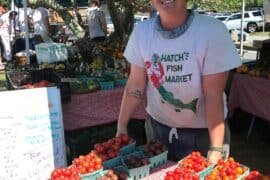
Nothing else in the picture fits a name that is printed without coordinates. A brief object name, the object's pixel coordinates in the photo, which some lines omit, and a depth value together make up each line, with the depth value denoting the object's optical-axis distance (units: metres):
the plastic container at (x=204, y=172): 1.81
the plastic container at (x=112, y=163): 1.98
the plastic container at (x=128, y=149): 2.02
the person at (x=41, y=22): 9.72
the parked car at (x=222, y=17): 24.51
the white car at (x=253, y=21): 25.70
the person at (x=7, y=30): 11.75
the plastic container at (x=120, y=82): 4.49
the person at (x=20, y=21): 11.64
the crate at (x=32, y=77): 4.11
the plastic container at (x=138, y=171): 1.95
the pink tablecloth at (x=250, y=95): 4.78
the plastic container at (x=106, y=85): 4.36
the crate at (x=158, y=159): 2.07
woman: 1.89
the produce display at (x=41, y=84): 3.95
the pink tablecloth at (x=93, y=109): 4.12
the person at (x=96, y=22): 8.62
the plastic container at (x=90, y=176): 1.89
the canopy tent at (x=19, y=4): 11.44
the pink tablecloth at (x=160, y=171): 2.03
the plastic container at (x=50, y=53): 5.28
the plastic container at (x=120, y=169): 1.96
